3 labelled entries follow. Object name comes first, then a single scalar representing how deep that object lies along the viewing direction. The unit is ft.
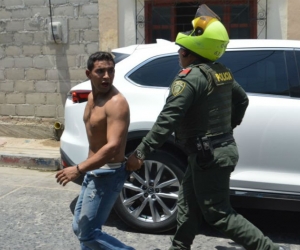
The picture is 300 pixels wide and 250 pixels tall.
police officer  12.23
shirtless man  11.60
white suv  15.43
